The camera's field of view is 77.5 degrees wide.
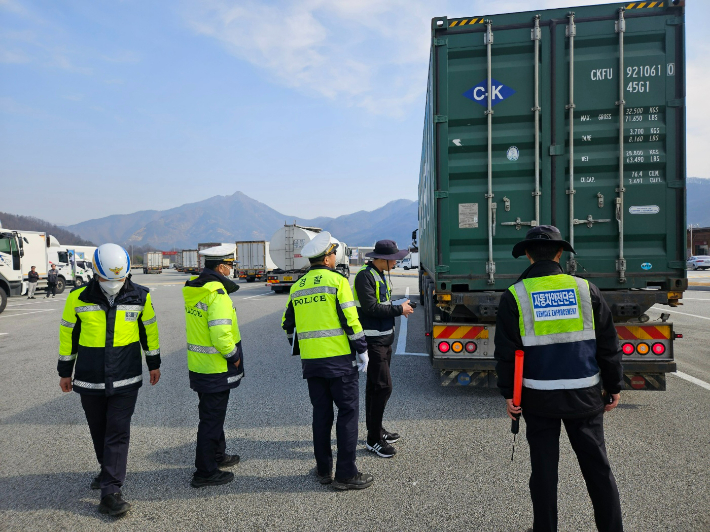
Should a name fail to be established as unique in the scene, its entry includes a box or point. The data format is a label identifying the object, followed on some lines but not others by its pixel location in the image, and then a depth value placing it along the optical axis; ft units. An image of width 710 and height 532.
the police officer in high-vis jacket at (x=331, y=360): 10.40
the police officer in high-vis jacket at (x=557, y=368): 7.43
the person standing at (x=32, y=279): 58.80
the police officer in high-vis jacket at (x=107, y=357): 9.68
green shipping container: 13.66
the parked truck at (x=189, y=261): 158.40
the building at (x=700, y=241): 145.69
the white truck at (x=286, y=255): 66.33
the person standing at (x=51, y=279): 64.85
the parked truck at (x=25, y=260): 48.37
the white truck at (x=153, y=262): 178.91
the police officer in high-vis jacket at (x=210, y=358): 10.48
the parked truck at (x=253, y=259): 88.99
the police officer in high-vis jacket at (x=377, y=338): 11.85
